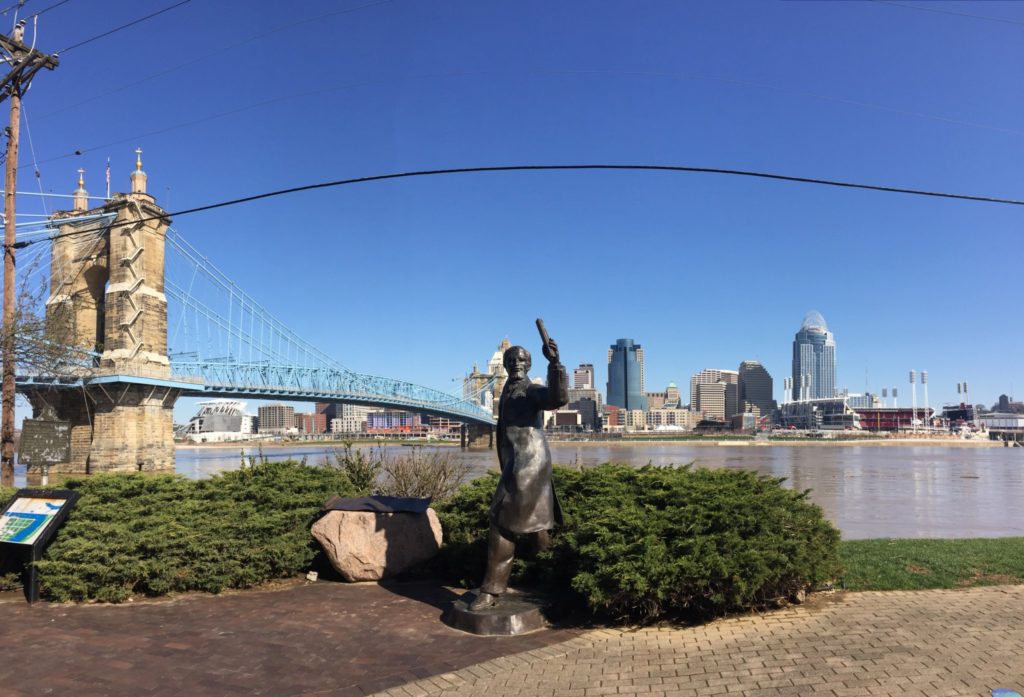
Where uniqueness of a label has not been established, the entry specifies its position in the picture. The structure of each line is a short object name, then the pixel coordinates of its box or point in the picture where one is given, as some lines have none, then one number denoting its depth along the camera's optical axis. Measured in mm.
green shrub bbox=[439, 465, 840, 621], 5152
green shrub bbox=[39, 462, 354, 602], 6281
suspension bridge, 32594
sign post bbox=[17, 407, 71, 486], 10758
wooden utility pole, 11695
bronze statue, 5570
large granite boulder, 7008
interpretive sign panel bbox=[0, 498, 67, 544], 6527
